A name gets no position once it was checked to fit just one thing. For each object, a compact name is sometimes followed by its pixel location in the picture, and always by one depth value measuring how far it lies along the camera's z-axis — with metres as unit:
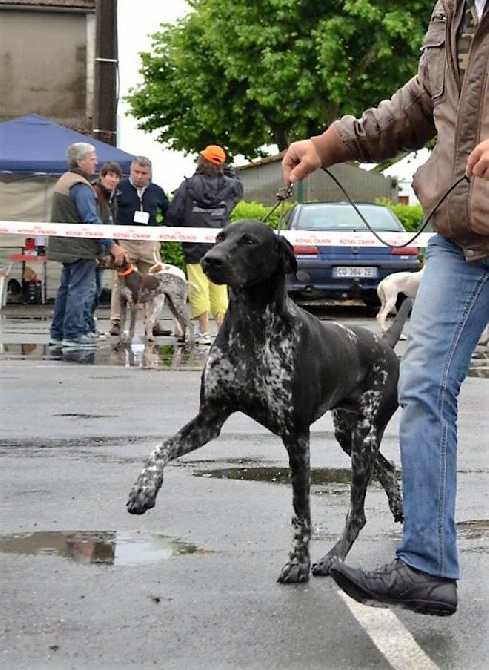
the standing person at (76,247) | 16.23
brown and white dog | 17.36
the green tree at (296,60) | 47.78
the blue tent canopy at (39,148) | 24.36
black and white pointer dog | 5.75
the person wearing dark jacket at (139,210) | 17.88
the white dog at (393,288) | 18.95
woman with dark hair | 17.50
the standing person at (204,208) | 17.45
